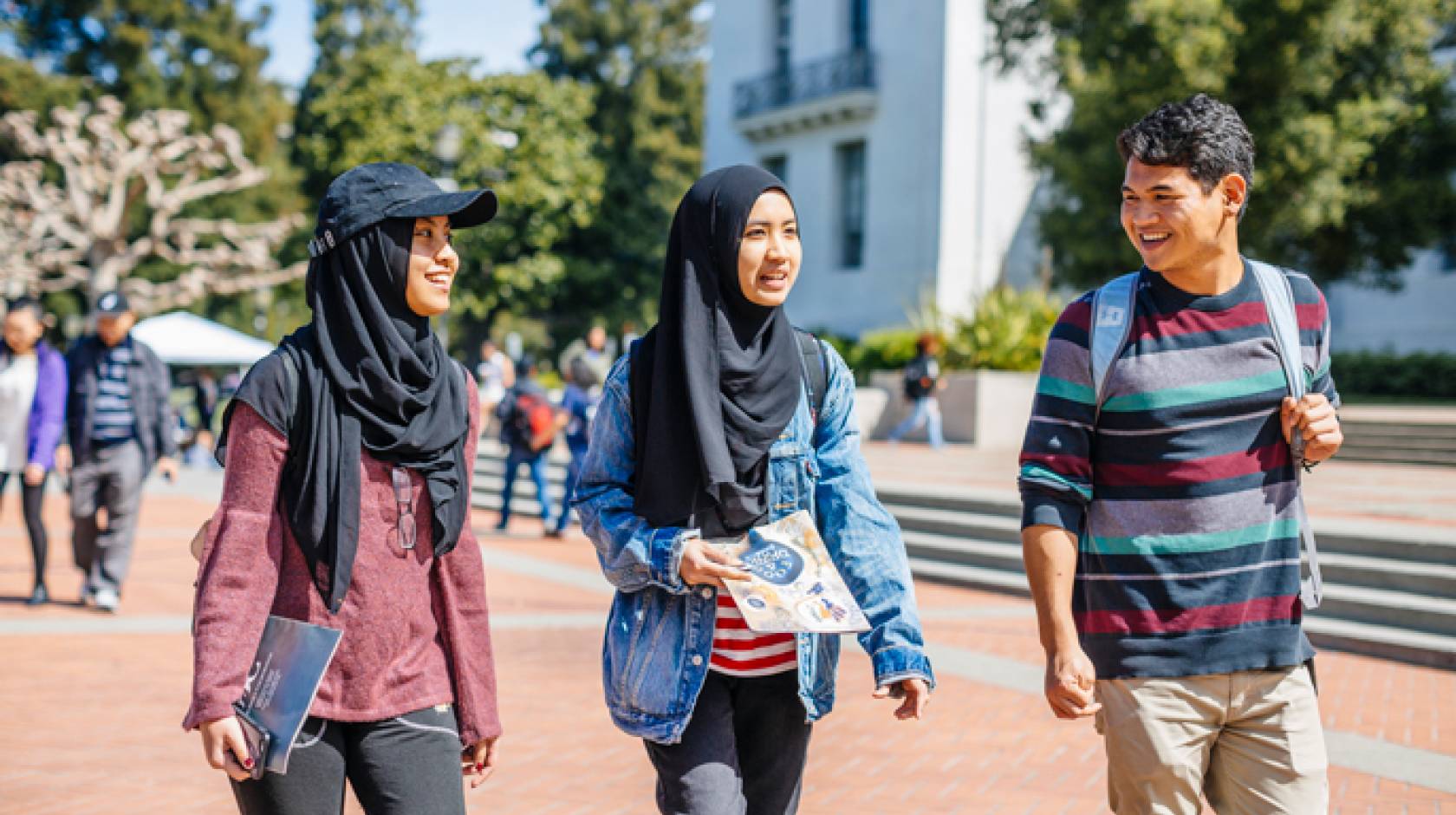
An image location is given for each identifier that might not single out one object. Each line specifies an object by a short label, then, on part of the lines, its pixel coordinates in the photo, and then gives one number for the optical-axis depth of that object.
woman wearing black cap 2.47
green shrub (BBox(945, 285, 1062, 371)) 20.33
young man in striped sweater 2.67
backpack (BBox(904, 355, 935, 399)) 19.53
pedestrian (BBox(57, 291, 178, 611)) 8.30
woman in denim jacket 2.63
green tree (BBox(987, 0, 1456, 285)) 22.08
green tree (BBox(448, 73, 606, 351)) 36.66
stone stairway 8.08
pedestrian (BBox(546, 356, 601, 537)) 12.75
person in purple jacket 8.42
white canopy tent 22.47
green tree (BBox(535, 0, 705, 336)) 47.16
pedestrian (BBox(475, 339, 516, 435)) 20.72
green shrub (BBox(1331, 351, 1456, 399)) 25.41
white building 30.47
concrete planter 19.77
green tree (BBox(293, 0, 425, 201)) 35.59
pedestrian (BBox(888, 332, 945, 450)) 19.53
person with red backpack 13.43
